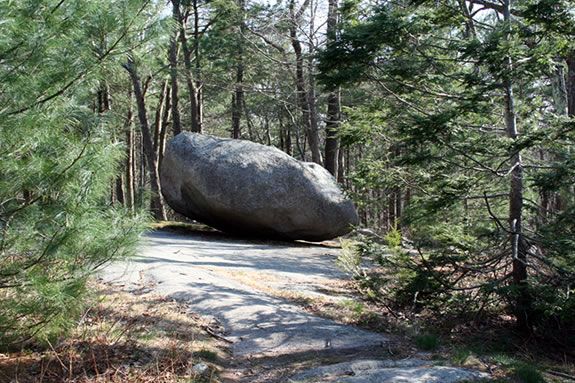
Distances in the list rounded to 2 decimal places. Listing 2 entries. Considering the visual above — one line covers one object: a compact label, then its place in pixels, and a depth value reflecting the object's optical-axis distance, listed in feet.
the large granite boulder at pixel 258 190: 39.60
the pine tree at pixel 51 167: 11.40
